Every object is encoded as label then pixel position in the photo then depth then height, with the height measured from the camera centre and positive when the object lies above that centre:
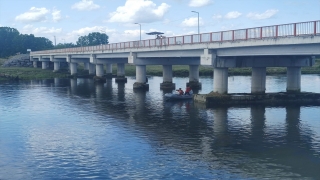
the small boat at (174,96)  58.12 -2.74
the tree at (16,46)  192.62 +15.60
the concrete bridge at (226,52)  40.78 +3.24
